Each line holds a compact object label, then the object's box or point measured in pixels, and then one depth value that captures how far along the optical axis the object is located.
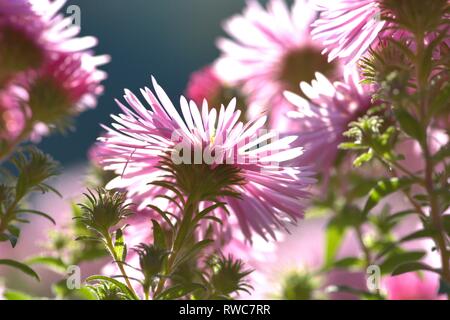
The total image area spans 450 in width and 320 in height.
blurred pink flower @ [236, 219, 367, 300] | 0.25
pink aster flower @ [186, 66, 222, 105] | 0.31
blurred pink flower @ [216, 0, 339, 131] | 0.31
